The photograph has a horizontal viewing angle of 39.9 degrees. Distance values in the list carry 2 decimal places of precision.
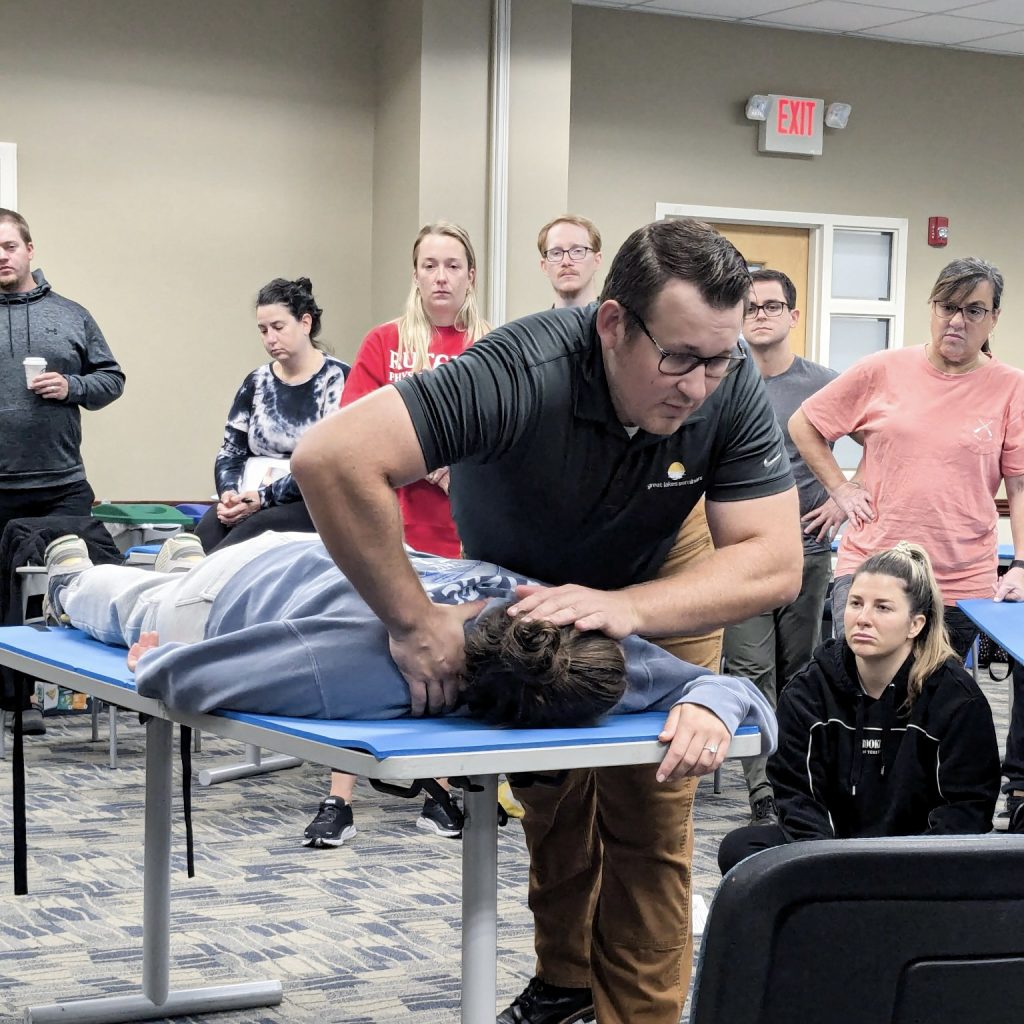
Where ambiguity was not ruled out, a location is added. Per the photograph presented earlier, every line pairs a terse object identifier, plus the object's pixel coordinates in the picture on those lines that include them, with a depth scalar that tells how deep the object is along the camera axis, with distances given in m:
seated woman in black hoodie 2.38
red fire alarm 7.31
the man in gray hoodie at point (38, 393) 4.30
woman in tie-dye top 3.92
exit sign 6.93
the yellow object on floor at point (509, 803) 3.47
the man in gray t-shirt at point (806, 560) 3.54
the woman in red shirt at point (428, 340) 3.14
